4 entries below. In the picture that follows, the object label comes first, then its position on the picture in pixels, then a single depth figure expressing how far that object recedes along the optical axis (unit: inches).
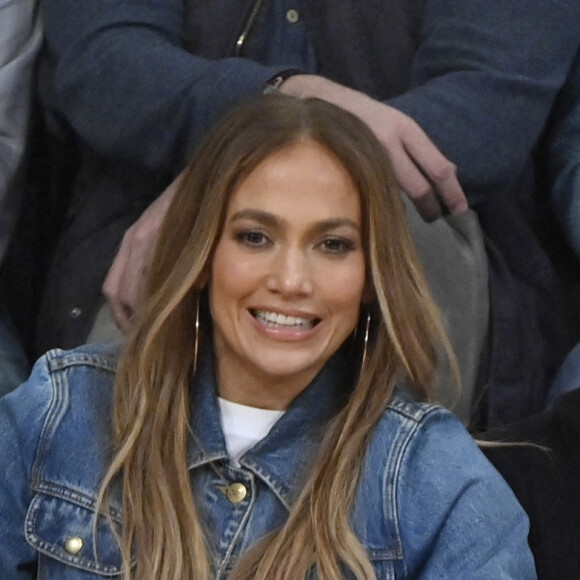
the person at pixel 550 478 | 255.9
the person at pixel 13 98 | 268.0
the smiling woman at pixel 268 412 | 253.7
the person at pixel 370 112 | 263.1
